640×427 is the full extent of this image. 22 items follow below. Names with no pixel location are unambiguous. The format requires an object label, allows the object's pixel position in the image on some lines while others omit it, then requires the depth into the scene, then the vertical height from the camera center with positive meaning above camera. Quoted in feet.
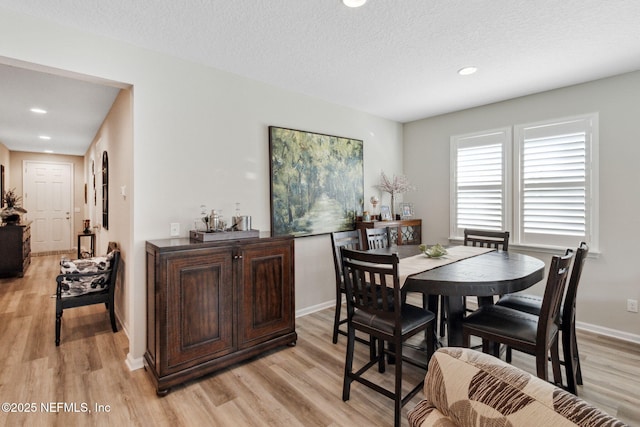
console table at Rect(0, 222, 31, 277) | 16.80 -2.12
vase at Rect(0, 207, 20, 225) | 17.20 -0.37
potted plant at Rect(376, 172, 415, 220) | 15.11 +1.06
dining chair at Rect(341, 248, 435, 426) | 6.16 -2.31
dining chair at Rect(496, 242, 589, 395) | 6.71 -2.54
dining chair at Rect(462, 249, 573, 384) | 5.87 -2.37
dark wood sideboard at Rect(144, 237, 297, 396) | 7.36 -2.38
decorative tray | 8.11 -0.68
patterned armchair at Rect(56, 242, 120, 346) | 10.03 -2.35
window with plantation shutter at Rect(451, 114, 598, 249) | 10.94 +1.00
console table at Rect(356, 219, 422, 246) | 13.61 -0.88
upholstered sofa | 2.14 -1.39
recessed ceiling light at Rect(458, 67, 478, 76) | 9.77 +4.21
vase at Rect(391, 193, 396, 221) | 15.43 +0.03
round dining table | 6.48 -1.46
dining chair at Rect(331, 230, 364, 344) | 9.36 -1.16
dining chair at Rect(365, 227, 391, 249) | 10.91 -1.01
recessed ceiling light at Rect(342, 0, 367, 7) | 6.52 +4.16
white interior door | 24.76 +0.46
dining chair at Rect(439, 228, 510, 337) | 10.23 -1.07
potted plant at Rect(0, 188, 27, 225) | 17.25 -0.21
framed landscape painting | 11.29 +1.03
